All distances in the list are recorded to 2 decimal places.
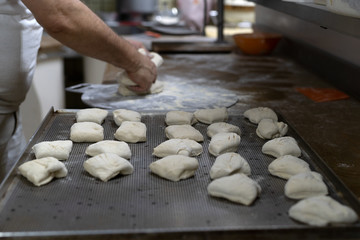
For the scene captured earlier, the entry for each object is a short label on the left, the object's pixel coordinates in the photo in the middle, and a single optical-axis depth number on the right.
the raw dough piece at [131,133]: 1.44
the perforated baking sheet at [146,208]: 0.90
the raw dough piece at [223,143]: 1.35
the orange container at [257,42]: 2.98
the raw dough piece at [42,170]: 1.14
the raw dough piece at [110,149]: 1.32
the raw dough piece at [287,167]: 1.21
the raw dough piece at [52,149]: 1.29
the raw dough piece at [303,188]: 1.10
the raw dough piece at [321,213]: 0.95
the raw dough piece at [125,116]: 1.59
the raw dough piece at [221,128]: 1.50
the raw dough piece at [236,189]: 1.06
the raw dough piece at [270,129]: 1.47
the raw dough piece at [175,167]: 1.18
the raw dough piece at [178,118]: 1.59
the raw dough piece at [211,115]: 1.62
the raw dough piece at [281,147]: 1.32
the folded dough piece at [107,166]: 1.18
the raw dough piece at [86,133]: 1.43
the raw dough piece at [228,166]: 1.20
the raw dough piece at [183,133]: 1.46
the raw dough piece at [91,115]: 1.59
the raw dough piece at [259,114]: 1.61
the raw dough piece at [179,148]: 1.34
